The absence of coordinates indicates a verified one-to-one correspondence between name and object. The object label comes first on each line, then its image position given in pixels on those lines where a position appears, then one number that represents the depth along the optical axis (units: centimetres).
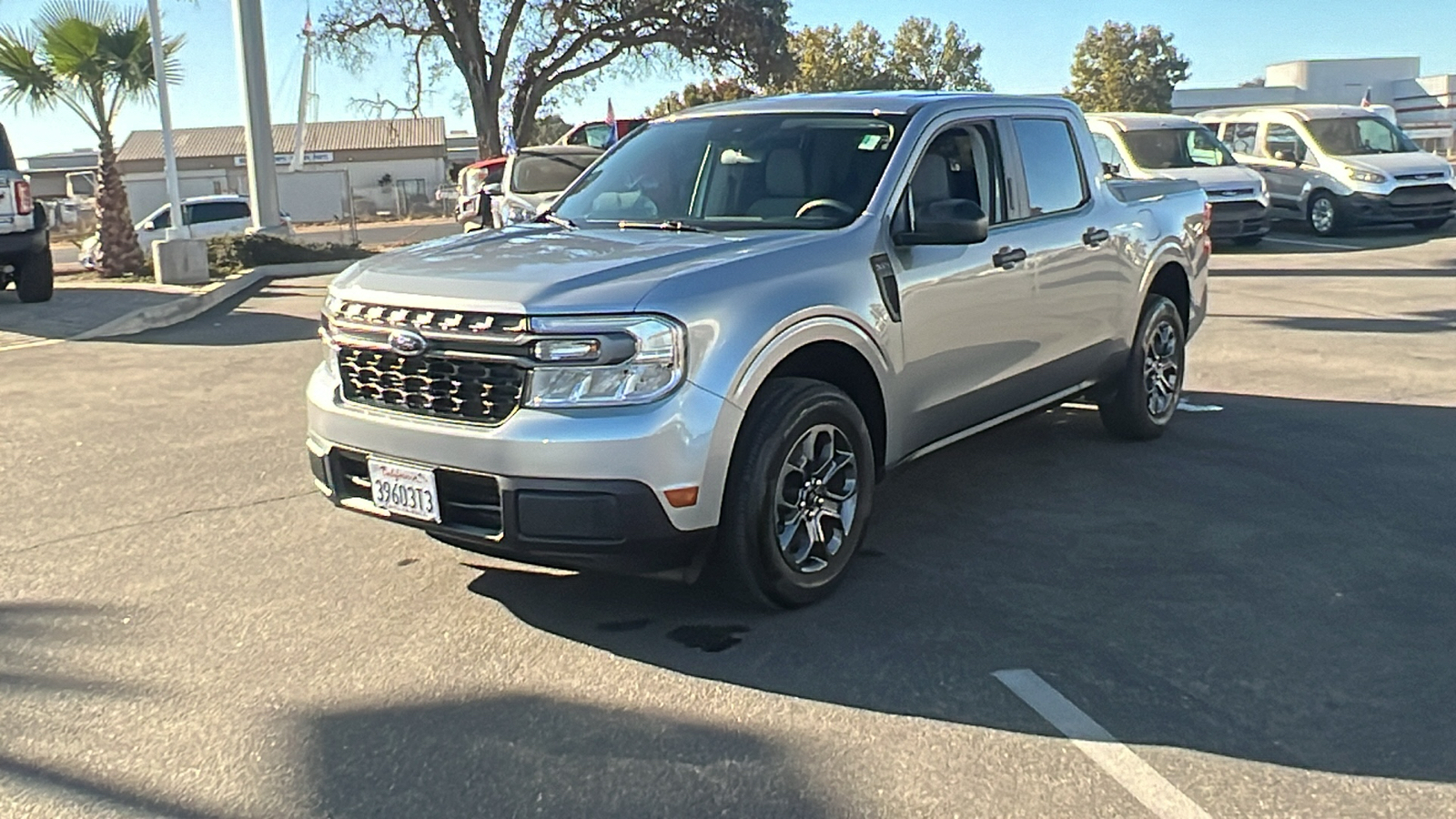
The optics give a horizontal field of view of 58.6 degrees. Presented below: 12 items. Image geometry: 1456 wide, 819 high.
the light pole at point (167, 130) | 1770
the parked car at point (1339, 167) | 1900
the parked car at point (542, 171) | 1670
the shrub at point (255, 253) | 1822
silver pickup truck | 400
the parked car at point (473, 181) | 1953
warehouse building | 5378
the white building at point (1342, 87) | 6981
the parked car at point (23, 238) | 1234
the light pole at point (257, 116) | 1994
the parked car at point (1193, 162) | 1788
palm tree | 1909
